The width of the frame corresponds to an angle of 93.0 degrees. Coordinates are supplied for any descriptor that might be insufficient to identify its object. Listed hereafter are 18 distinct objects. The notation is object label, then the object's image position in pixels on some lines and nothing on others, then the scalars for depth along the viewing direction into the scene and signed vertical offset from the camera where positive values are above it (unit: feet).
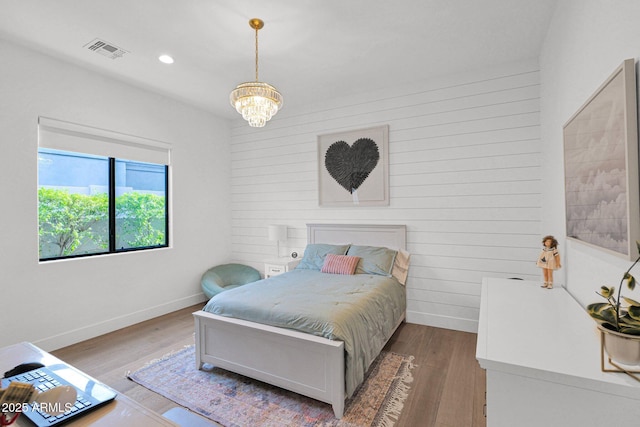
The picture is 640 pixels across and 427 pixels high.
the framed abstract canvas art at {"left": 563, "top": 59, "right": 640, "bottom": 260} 3.61 +0.66
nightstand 13.28 -2.15
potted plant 2.91 -1.17
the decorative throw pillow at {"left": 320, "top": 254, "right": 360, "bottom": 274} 11.22 -1.80
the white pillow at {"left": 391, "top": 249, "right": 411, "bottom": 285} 11.29 -1.91
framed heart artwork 12.42 +2.09
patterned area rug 6.54 -4.31
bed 6.64 -3.16
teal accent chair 14.21 -2.87
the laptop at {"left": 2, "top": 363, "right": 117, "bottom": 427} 3.23 -2.08
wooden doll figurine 6.65 -1.02
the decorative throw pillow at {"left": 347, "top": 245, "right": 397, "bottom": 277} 11.10 -1.64
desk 3.22 -2.16
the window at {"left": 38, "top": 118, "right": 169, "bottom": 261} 10.02 +1.03
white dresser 2.99 -1.72
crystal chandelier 7.78 +3.08
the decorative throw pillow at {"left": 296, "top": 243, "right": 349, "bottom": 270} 12.34 -1.55
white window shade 9.81 +2.84
